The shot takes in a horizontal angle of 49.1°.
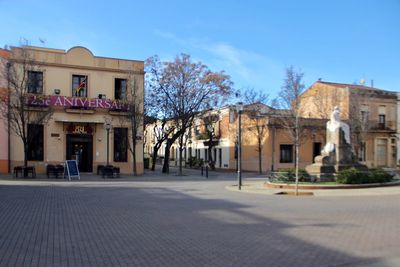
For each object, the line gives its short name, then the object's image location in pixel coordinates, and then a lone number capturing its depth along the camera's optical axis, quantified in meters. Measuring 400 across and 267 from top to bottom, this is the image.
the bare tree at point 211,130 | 50.59
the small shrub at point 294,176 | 23.22
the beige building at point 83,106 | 33.78
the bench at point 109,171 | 30.89
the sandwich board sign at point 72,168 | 28.44
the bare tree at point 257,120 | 44.41
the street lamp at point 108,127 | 34.90
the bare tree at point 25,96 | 29.83
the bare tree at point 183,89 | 38.44
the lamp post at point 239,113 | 22.38
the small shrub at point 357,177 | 21.92
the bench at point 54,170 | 29.44
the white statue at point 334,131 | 25.55
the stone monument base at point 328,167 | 23.84
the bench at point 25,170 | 28.49
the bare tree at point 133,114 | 34.56
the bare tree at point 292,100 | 39.66
